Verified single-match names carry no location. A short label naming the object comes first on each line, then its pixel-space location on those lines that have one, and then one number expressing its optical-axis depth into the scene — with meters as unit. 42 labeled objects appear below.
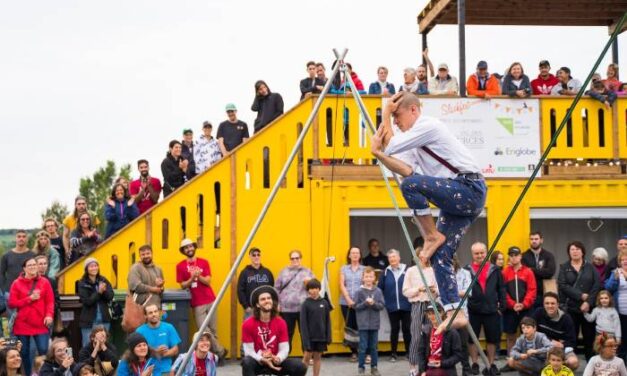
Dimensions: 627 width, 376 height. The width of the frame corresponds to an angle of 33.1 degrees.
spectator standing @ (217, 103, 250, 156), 15.77
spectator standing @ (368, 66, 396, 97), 15.84
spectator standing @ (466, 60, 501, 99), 15.59
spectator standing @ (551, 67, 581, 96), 15.89
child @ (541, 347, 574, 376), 11.80
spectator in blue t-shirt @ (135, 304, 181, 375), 11.18
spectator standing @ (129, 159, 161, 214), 15.40
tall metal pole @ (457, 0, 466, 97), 15.86
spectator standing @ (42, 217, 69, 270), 14.23
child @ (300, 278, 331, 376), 13.10
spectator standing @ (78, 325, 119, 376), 11.52
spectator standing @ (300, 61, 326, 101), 15.45
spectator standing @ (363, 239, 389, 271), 15.31
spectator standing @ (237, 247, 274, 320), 14.36
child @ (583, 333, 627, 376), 12.23
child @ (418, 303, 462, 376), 11.45
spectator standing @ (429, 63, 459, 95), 15.67
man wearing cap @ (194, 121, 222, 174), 15.70
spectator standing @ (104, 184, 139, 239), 15.23
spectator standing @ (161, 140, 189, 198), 15.58
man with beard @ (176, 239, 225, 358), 14.30
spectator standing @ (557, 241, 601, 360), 13.73
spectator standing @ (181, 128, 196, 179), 15.84
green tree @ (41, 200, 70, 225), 49.47
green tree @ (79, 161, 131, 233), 48.38
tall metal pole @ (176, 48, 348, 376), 9.18
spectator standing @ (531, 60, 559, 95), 16.02
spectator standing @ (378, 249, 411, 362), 14.21
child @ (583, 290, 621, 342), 13.36
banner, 15.46
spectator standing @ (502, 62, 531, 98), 15.55
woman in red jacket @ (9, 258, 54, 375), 12.44
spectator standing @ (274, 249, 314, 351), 14.14
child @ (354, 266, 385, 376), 13.59
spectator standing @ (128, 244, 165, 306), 13.47
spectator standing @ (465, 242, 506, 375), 13.80
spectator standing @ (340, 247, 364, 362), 14.47
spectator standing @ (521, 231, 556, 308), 14.39
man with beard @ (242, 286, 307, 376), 11.27
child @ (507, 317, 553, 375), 12.52
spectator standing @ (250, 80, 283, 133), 15.70
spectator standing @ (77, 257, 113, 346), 13.12
